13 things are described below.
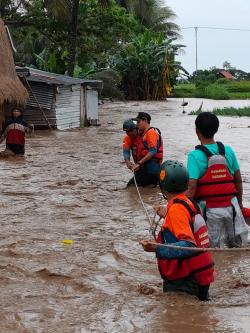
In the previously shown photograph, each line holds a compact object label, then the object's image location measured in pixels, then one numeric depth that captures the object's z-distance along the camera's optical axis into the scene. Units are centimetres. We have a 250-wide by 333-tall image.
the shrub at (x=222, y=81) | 6582
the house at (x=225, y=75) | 7393
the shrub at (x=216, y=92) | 4906
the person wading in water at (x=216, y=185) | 568
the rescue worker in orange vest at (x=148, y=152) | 921
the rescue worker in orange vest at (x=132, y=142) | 938
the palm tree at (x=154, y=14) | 4806
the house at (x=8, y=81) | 1812
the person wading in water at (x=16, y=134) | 1380
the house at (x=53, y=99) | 2183
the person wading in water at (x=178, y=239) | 427
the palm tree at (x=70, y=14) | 2806
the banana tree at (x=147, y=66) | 4228
